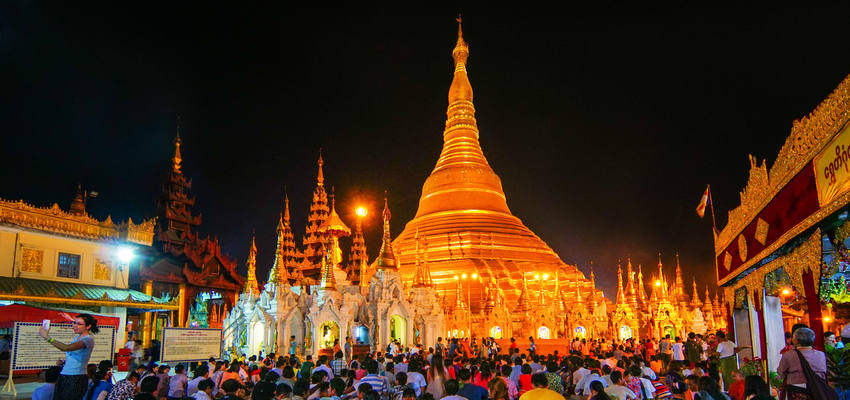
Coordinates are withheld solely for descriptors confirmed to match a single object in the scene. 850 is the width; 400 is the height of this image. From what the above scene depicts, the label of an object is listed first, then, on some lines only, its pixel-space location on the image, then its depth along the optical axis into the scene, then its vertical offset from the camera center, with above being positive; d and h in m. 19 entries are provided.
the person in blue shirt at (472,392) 7.20 -0.77
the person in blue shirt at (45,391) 7.64 -0.78
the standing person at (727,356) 12.85 -0.68
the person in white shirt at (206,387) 8.20 -0.81
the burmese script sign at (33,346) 8.95 -0.29
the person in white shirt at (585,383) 8.72 -0.84
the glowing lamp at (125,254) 23.59 +2.65
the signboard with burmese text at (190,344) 10.79 -0.33
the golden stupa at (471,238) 36.59 +5.55
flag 18.47 +3.48
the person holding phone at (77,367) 7.11 -0.46
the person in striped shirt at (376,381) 8.16 -0.74
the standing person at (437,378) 8.95 -0.77
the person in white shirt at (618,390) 7.70 -0.81
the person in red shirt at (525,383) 10.09 -0.94
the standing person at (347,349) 19.19 -0.74
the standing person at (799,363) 6.53 -0.42
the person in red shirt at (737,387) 8.67 -0.88
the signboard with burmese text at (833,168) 6.80 +1.74
